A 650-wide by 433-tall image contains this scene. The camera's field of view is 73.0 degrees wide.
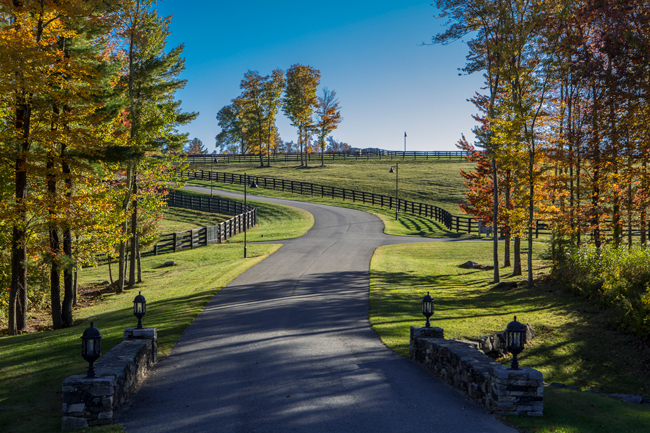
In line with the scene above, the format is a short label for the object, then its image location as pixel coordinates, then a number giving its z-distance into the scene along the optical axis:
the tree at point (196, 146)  134.96
